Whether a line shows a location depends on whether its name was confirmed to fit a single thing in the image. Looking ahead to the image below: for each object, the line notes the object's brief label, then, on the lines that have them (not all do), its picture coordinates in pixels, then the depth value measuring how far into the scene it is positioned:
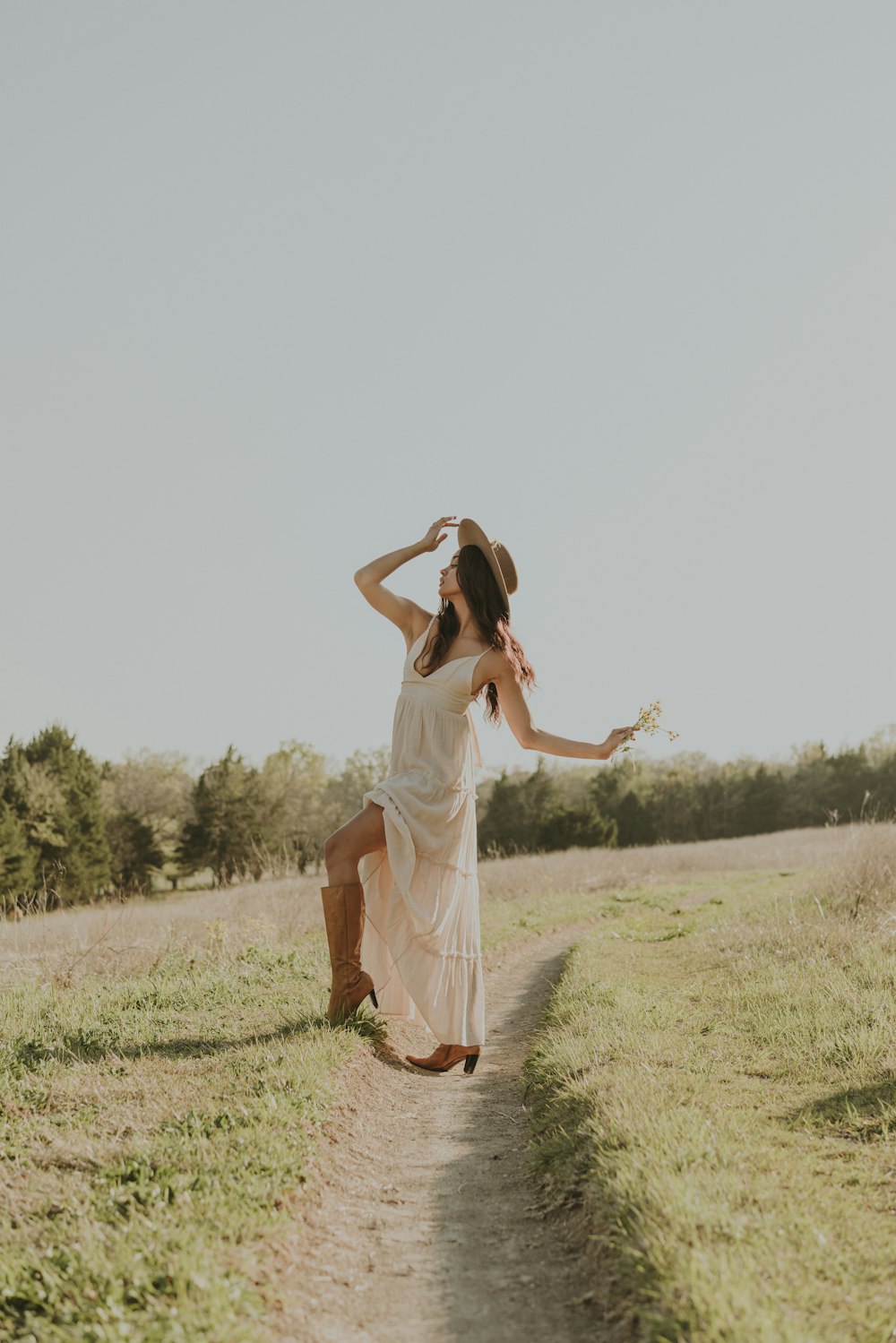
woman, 6.13
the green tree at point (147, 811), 44.22
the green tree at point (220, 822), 45.00
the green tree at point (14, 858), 33.78
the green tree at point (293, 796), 48.94
